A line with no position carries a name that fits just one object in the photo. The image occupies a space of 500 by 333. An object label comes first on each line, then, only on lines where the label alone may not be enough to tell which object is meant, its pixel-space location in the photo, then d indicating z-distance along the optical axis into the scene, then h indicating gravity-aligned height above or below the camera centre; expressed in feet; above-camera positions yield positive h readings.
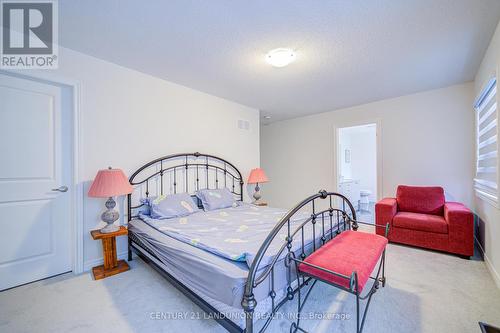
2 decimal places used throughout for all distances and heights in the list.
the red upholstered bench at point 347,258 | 4.30 -2.13
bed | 4.28 -2.14
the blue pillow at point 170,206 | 8.67 -1.66
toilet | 19.84 -3.39
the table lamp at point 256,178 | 13.43 -0.73
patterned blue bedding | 5.14 -2.08
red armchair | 8.81 -2.53
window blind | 7.23 +0.89
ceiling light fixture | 7.63 +4.09
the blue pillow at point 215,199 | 10.36 -1.63
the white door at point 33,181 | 6.83 -0.43
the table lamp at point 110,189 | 7.18 -0.71
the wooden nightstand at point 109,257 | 7.42 -3.30
